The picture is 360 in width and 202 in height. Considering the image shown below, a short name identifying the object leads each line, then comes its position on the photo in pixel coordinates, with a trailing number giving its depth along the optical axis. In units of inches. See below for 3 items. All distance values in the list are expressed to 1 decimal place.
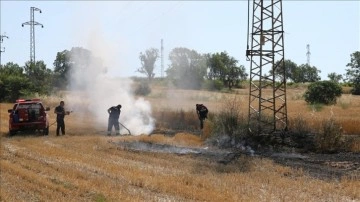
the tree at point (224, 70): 3786.9
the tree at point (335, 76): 4423.0
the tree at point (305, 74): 4799.7
